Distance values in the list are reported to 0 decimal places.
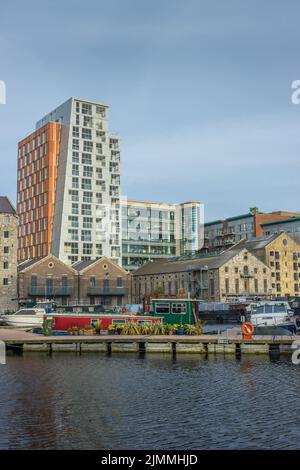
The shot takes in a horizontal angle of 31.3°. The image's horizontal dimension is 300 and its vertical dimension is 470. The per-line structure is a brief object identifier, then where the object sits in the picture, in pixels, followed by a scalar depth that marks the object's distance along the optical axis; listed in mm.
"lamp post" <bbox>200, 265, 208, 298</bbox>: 116862
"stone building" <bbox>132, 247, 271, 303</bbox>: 115312
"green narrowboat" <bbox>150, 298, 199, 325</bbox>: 56562
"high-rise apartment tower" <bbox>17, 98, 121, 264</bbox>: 140375
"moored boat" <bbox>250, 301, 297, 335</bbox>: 55531
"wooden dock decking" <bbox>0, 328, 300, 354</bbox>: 43438
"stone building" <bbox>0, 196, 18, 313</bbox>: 102750
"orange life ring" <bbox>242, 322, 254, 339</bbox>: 45031
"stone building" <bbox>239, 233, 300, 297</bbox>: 126188
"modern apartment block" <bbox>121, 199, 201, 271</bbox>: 170375
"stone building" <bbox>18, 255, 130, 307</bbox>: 105438
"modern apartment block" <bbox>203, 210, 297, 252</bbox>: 166375
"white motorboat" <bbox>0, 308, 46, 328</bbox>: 67312
